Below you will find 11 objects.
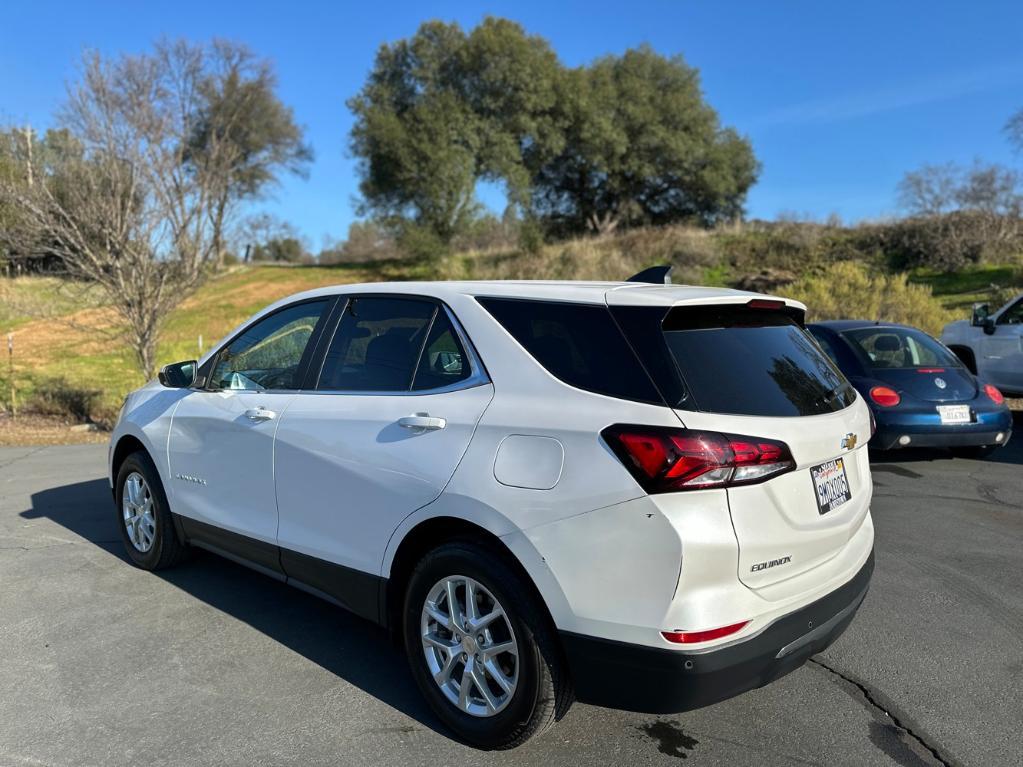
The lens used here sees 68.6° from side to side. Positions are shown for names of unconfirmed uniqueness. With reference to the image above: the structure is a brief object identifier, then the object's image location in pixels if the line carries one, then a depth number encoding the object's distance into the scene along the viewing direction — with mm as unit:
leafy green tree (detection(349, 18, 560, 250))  33844
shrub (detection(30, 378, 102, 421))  11727
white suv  2453
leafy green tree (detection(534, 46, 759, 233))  35812
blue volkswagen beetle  7129
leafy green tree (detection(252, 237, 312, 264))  66250
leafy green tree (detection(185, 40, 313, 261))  10836
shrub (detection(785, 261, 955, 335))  13695
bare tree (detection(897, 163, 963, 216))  24300
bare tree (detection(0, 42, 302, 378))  9609
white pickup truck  9453
